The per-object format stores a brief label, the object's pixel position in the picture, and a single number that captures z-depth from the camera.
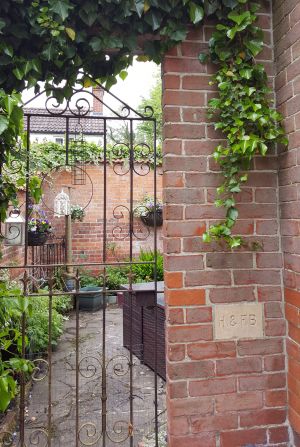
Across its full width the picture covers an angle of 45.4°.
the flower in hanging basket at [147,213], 6.36
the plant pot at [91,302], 6.11
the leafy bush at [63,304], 5.24
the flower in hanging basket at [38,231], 4.68
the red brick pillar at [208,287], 1.61
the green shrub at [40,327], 3.56
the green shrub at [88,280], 6.34
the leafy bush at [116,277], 6.54
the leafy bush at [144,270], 6.24
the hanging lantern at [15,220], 3.27
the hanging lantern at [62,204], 5.44
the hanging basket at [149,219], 6.34
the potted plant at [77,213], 6.59
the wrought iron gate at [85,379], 1.87
